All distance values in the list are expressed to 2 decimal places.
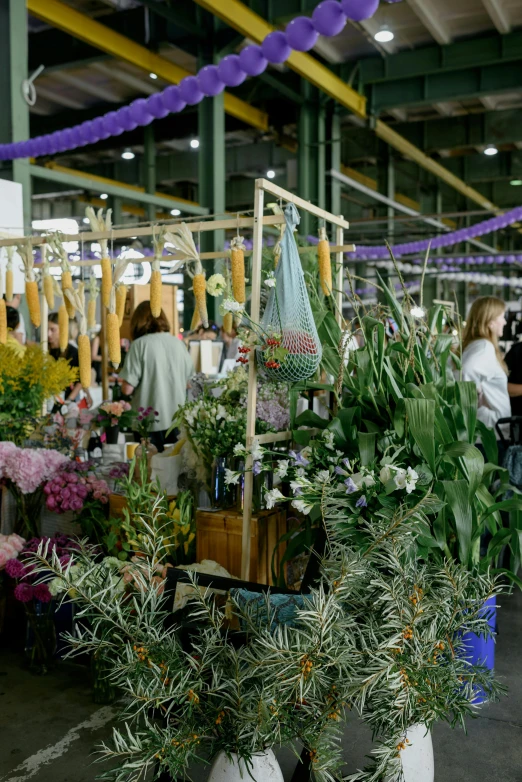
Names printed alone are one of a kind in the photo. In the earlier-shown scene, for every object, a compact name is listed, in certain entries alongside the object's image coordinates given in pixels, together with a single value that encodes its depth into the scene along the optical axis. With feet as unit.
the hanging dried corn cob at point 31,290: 9.90
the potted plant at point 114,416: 10.49
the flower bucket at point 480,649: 8.31
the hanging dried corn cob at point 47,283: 10.05
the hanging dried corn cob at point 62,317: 10.51
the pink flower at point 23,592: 8.51
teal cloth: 5.38
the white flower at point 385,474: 7.18
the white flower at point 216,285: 8.78
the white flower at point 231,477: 8.04
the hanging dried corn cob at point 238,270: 8.49
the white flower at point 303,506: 7.24
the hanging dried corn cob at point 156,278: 8.83
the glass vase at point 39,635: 9.10
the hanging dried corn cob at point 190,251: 8.79
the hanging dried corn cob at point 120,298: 9.62
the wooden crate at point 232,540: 8.44
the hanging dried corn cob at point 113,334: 8.70
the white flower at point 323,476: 7.13
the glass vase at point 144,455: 8.83
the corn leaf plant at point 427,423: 7.84
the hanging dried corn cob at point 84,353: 9.04
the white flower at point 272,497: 7.35
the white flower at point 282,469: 7.62
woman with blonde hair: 11.71
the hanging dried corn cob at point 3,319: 10.36
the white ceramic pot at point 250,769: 5.11
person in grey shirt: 13.69
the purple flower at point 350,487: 7.04
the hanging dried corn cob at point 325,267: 8.71
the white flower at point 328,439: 7.87
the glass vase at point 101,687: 8.09
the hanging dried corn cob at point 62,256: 9.50
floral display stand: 8.17
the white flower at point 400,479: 7.02
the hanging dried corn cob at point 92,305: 11.07
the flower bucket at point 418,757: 5.58
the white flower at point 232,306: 8.03
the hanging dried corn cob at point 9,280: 10.64
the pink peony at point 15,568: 8.43
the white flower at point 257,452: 8.00
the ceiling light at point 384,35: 23.49
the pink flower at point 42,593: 8.46
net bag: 7.97
